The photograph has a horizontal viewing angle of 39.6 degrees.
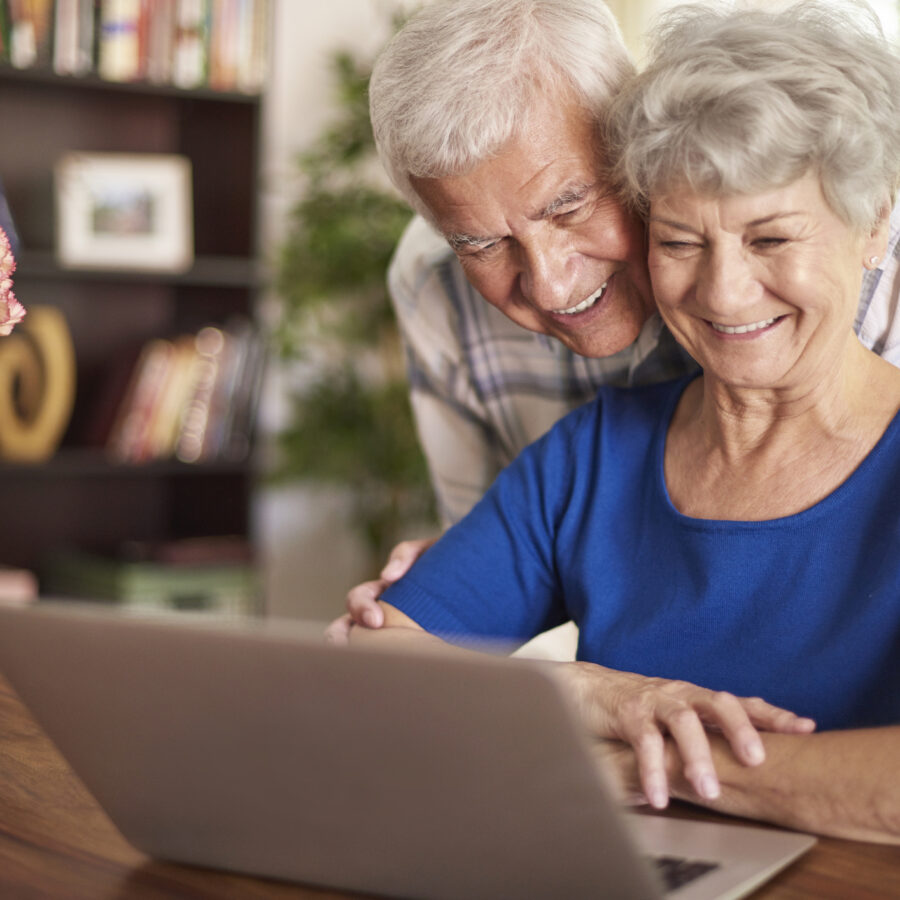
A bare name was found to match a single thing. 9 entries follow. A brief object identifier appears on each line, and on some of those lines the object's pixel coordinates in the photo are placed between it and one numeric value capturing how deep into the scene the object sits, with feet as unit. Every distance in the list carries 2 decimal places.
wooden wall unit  11.52
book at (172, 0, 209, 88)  10.91
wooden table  2.50
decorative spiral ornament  10.87
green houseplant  12.51
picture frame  11.14
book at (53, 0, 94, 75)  10.57
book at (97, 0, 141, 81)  10.71
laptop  2.04
